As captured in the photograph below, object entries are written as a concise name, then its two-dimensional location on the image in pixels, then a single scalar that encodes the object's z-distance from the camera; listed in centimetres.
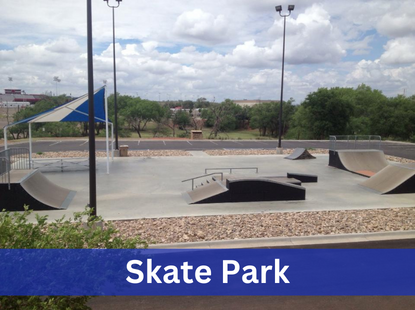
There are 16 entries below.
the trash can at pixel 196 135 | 4159
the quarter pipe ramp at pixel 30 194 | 1196
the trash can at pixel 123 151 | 2494
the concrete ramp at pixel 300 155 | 2471
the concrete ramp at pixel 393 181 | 1519
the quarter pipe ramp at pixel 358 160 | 2068
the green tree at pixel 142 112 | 5990
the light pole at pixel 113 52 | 2439
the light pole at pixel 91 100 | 890
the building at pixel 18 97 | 11594
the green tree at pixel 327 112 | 5197
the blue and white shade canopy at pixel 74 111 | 1864
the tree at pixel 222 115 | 5796
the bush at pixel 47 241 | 371
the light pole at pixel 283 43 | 2601
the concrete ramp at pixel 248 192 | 1335
